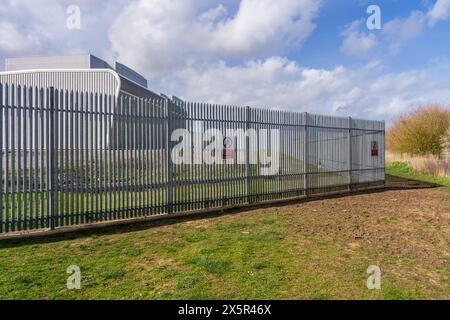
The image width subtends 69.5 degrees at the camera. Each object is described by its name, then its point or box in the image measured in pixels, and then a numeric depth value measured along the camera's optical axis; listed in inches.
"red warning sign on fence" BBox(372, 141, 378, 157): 530.6
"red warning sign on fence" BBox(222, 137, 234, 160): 331.9
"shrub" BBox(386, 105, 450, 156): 875.4
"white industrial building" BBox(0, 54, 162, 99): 877.2
